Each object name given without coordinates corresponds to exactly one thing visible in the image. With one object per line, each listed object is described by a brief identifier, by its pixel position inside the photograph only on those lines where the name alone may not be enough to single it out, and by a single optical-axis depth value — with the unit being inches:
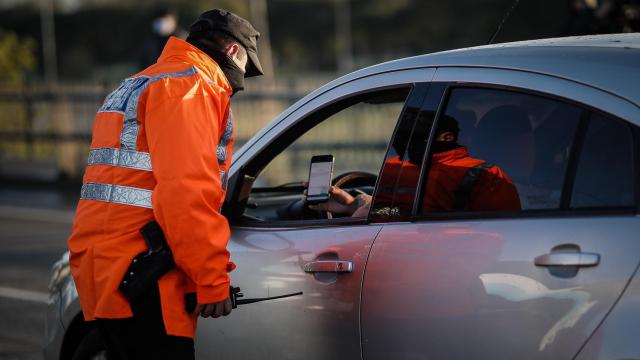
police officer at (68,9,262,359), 265.3
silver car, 228.5
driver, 260.7
